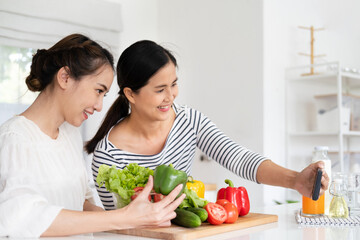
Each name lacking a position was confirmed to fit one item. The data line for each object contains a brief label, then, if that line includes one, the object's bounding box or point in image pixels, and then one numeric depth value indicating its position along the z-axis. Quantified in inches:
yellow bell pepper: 57.0
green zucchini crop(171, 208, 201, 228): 49.1
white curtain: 123.9
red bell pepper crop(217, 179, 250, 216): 58.5
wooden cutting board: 47.1
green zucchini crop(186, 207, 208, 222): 50.9
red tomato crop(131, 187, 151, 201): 51.3
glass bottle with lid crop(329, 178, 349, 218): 62.2
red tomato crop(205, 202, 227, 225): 52.2
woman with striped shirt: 65.2
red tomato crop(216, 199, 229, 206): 55.6
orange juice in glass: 62.9
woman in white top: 46.3
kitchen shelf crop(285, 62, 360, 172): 128.4
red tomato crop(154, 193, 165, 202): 51.3
